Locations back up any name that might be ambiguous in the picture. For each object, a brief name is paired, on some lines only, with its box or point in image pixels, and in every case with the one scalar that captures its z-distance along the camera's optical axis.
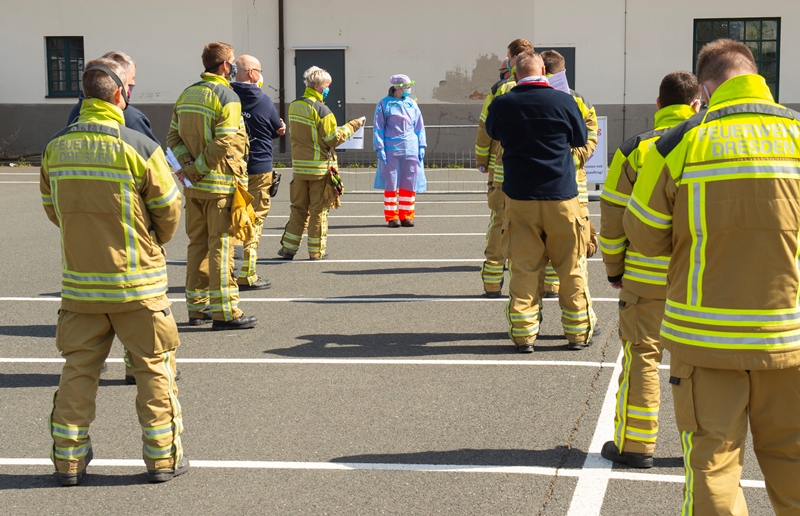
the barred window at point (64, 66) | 27.11
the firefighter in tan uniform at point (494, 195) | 9.29
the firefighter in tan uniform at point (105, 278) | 5.04
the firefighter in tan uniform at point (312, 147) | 11.36
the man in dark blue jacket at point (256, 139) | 9.95
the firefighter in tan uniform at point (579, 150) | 7.77
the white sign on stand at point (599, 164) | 17.30
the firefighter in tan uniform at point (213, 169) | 8.04
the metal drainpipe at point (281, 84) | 26.08
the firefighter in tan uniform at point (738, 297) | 3.60
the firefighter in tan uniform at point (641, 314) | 5.10
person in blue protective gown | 14.34
